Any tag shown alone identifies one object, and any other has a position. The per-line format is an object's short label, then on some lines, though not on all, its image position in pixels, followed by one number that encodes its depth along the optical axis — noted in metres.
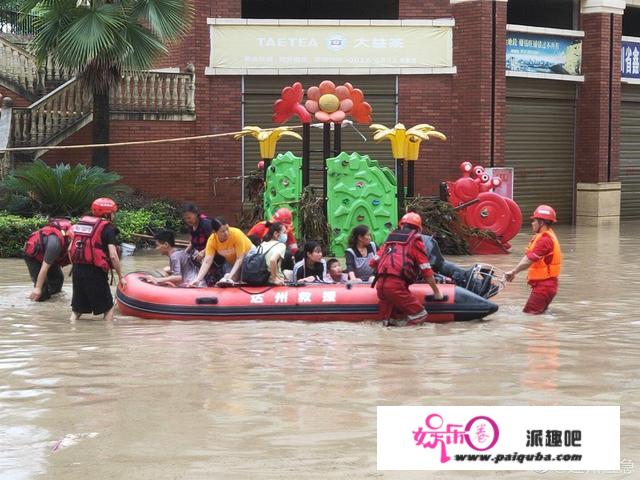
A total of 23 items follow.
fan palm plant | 19.61
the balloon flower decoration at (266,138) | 19.48
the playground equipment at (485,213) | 20.31
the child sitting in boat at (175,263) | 13.73
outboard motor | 13.25
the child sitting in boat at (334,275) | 13.50
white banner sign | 24.48
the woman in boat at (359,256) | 13.52
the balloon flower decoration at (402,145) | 18.98
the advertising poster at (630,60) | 28.42
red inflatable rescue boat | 12.76
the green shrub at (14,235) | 18.84
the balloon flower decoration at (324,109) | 18.56
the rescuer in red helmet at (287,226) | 14.12
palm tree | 20.09
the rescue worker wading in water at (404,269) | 12.24
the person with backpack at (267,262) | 12.96
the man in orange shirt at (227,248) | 12.98
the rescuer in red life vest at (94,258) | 12.10
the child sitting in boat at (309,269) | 13.43
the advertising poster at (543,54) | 26.02
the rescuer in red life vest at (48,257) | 13.64
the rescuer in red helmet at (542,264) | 12.84
